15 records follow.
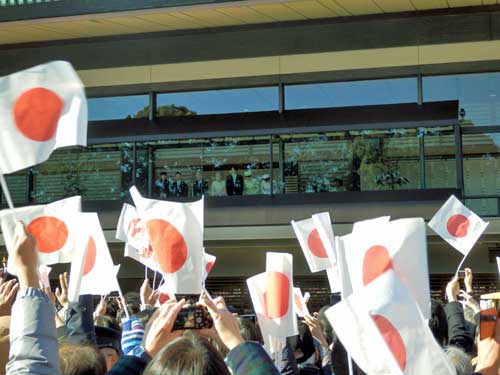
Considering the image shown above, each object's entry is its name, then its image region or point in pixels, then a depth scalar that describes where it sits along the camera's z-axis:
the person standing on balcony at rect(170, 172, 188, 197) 20.53
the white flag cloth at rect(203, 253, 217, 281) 11.25
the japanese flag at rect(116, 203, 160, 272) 10.27
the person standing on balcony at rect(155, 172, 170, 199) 20.66
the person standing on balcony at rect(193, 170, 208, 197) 20.52
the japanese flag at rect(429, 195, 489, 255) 11.80
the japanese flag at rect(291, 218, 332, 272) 11.08
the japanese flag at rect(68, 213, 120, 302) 7.05
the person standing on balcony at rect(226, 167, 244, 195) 20.42
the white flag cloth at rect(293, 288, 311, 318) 8.11
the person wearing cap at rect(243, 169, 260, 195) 20.41
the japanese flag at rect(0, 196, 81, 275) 7.12
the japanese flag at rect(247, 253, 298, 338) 6.20
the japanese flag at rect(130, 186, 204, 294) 5.96
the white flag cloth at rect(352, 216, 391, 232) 7.53
